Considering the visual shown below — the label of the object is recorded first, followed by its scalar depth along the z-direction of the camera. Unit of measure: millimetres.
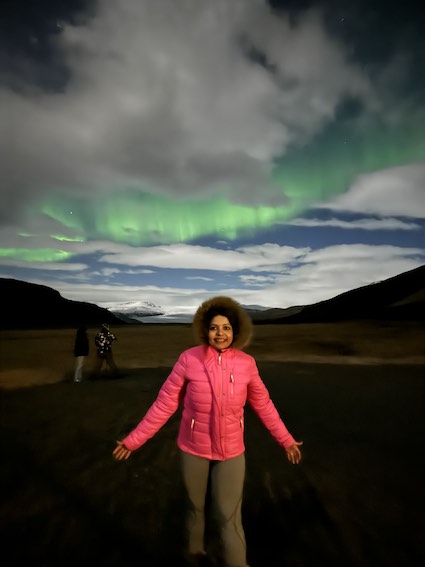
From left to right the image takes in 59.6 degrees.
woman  2723
